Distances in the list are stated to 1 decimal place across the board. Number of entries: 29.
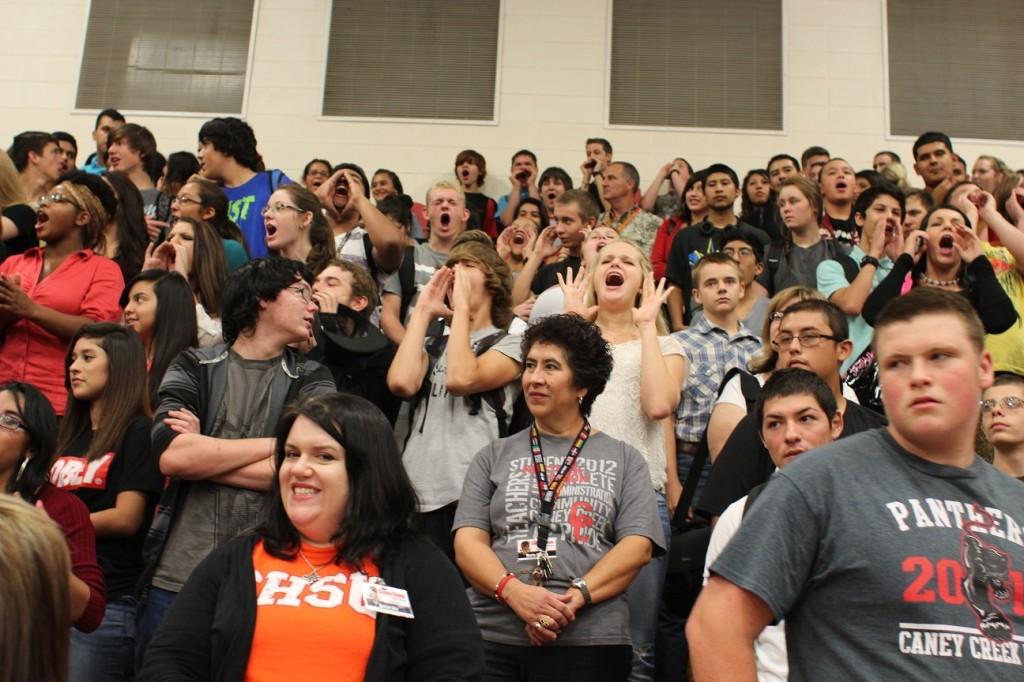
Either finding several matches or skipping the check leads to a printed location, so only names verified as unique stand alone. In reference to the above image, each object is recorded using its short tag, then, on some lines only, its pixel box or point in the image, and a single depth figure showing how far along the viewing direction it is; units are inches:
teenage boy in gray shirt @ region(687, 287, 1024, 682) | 68.6
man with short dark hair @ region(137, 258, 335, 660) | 121.0
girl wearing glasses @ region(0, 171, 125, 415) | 169.5
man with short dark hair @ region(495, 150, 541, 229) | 354.9
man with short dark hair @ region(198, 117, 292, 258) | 219.1
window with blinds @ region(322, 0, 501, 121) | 419.5
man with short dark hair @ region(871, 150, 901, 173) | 351.9
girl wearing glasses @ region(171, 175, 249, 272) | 198.1
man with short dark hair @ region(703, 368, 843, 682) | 122.9
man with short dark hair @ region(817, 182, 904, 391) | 205.8
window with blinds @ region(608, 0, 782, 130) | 413.7
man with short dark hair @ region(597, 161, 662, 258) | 299.0
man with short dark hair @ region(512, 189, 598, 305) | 242.2
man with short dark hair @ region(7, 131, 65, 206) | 264.2
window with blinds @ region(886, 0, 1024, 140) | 409.4
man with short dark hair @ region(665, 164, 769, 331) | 243.6
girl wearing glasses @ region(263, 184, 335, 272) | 199.8
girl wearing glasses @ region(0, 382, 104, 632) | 112.1
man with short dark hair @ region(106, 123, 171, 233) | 244.1
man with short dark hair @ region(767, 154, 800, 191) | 335.3
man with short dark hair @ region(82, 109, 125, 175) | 306.8
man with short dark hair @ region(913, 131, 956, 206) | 300.7
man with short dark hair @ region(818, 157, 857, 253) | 282.0
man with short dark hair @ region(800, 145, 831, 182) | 342.3
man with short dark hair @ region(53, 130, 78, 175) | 282.7
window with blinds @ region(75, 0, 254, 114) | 422.0
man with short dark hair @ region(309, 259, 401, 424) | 166.2
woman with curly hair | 120.6
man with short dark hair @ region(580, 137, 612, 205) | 341.4
